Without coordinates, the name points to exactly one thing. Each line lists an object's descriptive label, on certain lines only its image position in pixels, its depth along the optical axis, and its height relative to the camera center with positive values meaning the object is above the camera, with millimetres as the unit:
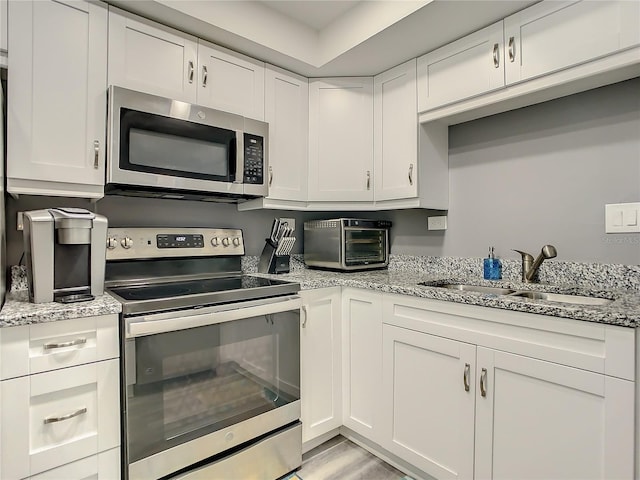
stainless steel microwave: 1512 +425
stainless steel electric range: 1279 -511
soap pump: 1902 -156
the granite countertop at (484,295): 1089 -220
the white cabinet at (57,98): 1335 +556
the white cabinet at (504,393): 1075 -559
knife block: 2127 -134
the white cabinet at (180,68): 1562 +838
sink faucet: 1611 -104
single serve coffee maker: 1216 -59
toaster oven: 2201 -30
